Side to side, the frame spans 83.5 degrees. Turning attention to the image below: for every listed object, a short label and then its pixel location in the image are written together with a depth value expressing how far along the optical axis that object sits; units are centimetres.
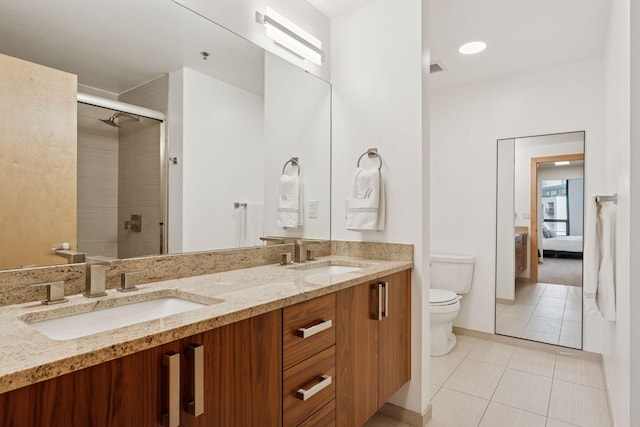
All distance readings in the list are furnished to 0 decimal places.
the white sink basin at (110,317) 98
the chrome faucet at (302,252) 198
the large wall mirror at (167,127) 119
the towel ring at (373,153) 208
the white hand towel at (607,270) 167
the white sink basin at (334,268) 196
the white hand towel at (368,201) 201
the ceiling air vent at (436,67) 287
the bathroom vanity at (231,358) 67
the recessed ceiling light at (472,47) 255
